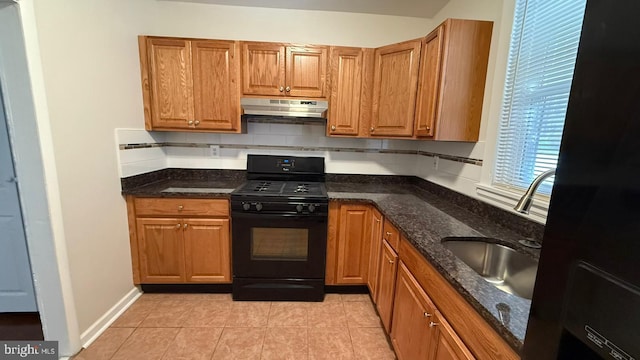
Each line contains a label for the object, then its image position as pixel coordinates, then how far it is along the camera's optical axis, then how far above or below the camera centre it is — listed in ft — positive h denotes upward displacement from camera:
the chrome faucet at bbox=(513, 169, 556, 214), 2.98 -0.59
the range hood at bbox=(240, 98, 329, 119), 7.23 +0.93
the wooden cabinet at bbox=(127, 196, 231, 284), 6.90 -2.76
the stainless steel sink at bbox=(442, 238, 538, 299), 4.13 -1.94
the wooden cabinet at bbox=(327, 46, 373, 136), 7.46 +1.51
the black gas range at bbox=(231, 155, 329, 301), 6.83 -2.75
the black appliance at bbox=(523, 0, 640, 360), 1.20 -0.29
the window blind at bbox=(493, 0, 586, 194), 4.10 +1.05
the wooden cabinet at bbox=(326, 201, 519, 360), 2.97 -2.46
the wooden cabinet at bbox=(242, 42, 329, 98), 7.31 +2.03
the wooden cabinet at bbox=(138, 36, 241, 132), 7.17 +1.54
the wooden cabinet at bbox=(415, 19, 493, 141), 5.59 +1.53
